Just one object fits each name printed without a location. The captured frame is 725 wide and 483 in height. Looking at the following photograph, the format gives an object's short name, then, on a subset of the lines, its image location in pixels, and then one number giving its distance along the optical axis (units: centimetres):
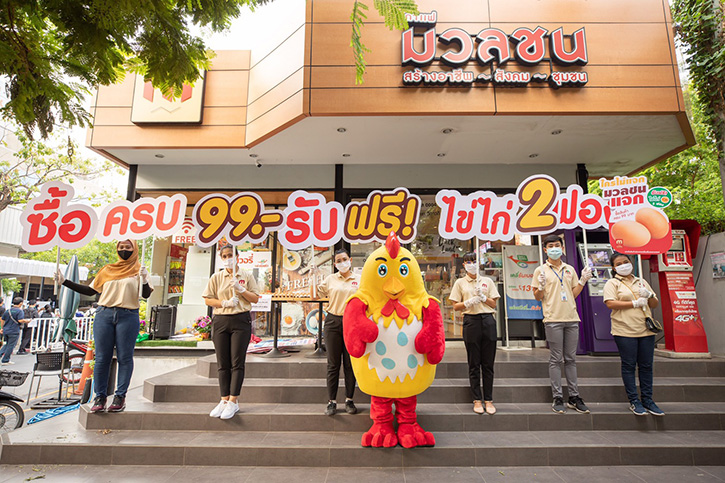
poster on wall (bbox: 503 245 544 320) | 705
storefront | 563
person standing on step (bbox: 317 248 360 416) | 418
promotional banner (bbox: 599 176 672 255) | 444
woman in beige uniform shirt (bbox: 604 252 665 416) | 407
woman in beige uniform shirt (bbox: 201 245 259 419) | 407
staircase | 355
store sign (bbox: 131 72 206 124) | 682
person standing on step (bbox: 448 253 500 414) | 420
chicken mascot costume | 341
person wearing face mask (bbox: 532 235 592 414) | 420
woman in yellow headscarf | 402
